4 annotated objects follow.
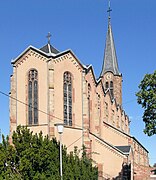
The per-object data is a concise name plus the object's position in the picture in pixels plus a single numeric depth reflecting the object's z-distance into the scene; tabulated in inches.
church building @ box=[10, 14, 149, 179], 1648.6
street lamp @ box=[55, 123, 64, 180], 844.4
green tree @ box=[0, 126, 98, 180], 761.6
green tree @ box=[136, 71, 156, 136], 1179.3
